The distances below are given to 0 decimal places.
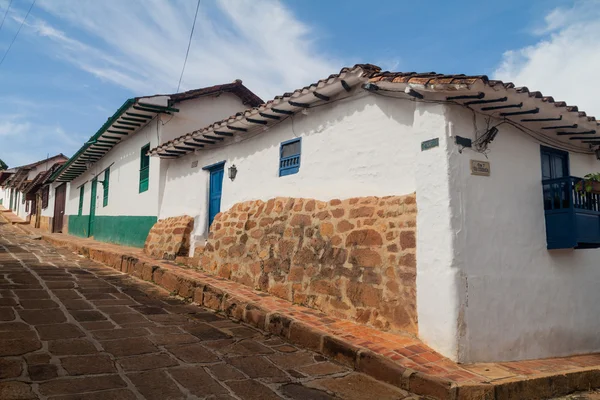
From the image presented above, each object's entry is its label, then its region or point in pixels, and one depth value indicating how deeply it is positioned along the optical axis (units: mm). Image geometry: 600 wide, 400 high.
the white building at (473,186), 4430
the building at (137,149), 11273
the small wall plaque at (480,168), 4707
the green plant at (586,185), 5160
